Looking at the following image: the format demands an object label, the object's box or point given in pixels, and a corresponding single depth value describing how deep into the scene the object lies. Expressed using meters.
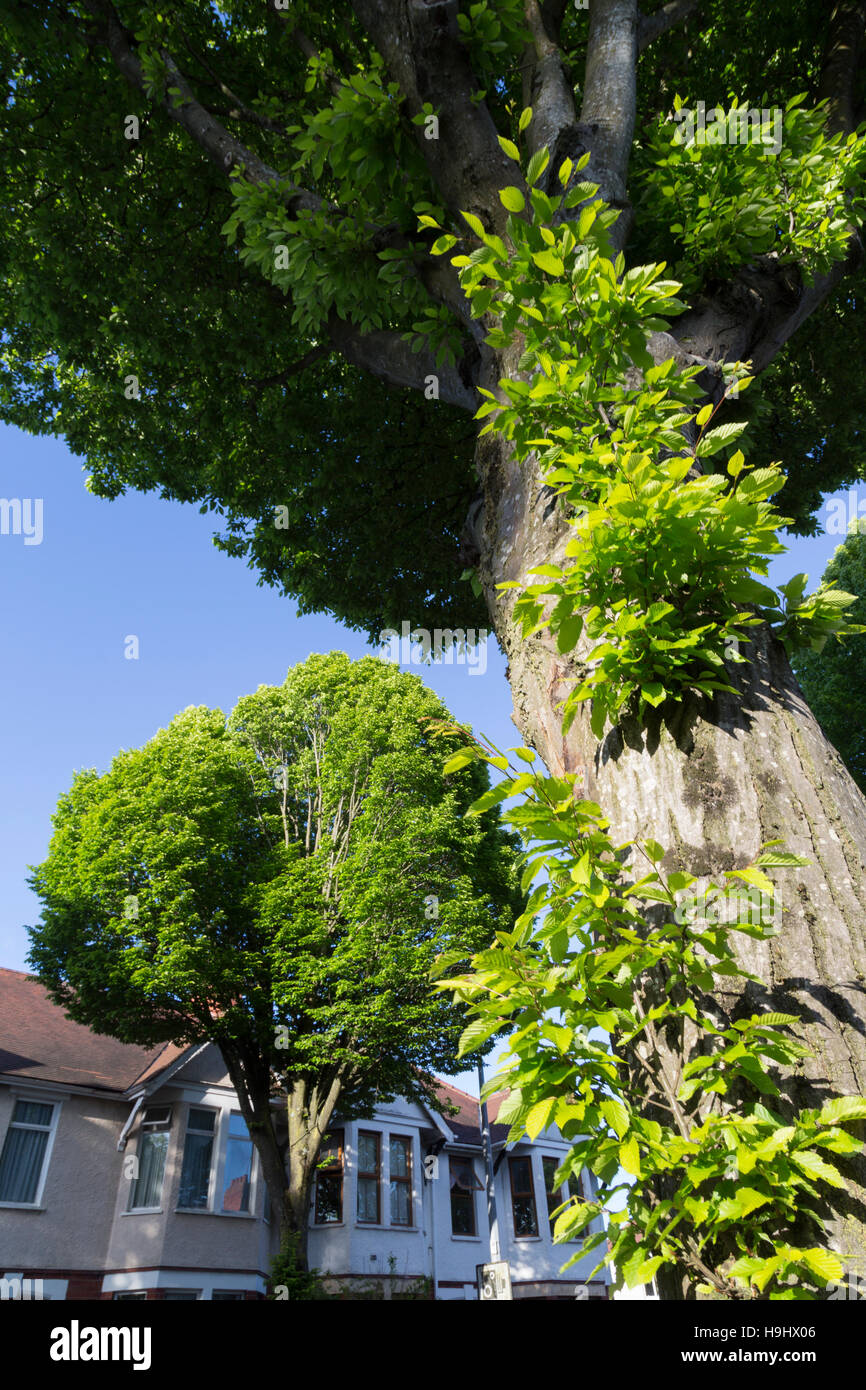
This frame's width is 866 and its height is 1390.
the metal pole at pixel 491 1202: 17.28
